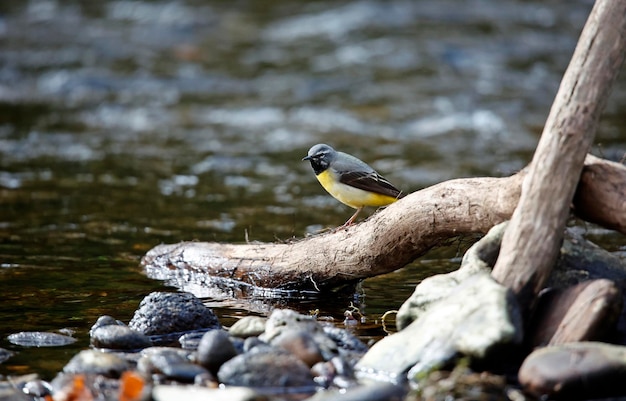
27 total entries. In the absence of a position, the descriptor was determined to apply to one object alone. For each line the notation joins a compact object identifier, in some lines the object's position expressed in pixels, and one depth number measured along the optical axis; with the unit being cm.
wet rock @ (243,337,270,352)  1206
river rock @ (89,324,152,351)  1280
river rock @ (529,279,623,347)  1131
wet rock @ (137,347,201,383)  1147
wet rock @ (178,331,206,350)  1306
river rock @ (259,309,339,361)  1219
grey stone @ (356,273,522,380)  1105
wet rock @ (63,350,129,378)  1145
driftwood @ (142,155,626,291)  1205
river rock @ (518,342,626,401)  1048
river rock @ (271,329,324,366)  1184
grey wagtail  1596
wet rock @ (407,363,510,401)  1063
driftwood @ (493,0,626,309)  1167
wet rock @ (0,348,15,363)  1246
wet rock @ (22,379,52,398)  1098
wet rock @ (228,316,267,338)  1295
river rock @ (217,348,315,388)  1123
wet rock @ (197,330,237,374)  1165
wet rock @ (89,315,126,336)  1322
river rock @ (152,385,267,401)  1023
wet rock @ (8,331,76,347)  1316
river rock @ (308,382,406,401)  1022
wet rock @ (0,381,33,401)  1038
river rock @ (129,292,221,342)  1356
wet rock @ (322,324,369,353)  1259
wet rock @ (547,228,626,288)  1251
